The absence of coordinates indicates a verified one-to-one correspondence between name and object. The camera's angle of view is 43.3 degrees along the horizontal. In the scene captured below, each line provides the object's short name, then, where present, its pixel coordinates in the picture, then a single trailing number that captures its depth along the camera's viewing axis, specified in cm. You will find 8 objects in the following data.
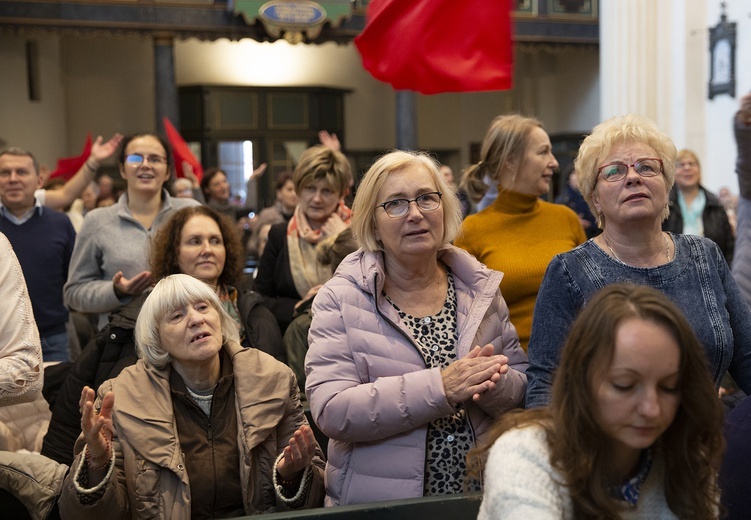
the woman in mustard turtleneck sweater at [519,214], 358
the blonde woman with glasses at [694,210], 623
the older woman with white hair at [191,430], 264
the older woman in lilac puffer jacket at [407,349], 250
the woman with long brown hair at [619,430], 173
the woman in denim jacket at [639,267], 248
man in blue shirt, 483
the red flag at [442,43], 421
